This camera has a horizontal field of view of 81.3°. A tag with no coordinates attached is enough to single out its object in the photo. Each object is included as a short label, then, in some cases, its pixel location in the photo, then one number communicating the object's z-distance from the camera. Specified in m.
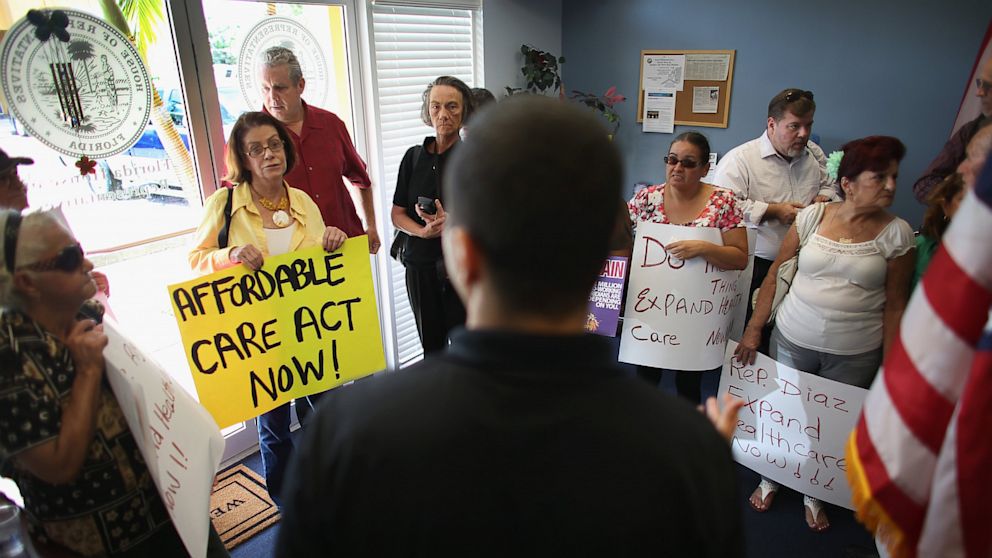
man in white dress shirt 2.64
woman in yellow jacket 1.91
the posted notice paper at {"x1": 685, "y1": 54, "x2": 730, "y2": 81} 3.45
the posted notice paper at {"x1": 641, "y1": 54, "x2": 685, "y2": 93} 3.60
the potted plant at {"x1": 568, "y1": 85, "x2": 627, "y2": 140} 3.74
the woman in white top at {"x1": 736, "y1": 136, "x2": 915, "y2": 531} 1.88
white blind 2.92
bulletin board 3.48
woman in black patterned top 1.08
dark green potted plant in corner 3.66
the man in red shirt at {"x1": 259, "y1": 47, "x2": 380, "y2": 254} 2.21
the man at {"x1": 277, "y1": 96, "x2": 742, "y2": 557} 0.58
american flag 0.82
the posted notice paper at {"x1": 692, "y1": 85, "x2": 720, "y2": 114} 3.53
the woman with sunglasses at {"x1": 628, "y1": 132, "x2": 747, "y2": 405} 2.15
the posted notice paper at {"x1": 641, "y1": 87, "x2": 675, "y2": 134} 3.70
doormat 2.30
